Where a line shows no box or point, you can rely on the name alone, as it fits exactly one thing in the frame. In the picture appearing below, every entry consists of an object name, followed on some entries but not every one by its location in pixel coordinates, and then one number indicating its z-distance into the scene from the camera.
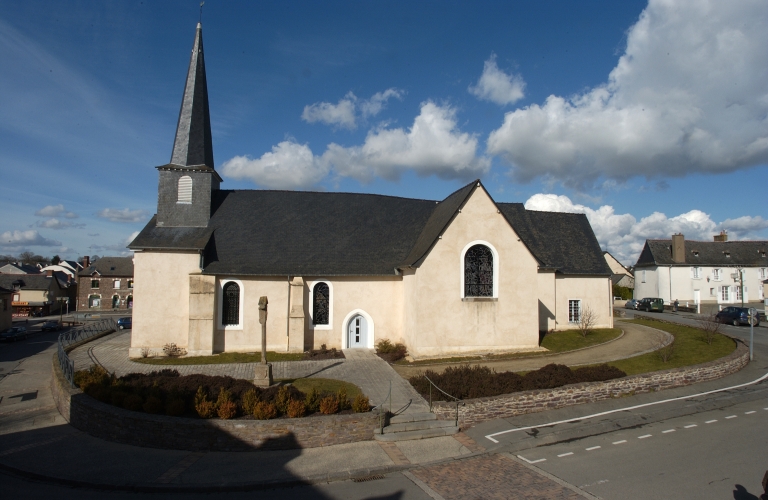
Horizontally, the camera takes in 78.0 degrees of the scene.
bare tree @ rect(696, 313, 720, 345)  25.27
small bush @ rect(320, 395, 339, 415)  13.40
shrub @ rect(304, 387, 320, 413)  13.56
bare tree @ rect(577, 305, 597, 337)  29.18
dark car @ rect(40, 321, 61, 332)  50.38
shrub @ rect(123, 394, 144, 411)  13.52
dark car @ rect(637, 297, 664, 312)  47.88
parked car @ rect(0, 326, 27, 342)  42.53
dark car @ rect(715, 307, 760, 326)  34.91
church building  23.86
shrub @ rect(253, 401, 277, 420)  12.82
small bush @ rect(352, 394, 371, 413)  13.67
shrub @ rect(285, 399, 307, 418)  13.02
